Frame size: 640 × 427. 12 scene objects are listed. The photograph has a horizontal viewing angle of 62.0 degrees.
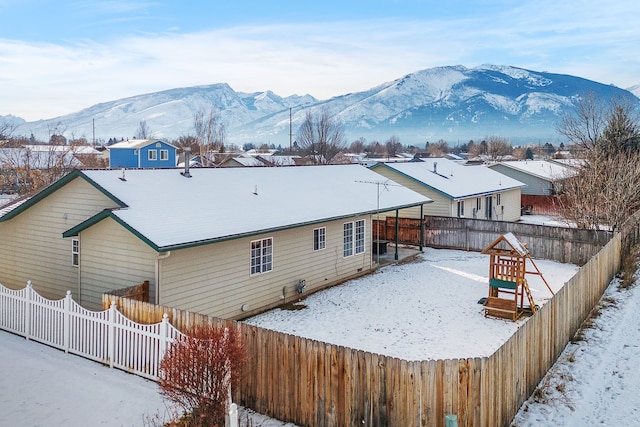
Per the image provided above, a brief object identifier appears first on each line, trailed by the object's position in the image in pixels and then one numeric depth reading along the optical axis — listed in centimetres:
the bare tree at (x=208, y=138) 6770
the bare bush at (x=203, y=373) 773
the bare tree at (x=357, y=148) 14564
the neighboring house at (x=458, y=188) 3110
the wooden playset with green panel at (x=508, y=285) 1590
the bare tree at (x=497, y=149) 10556
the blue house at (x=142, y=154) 6228
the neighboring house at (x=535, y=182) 4484
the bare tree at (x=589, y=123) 3816
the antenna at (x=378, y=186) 2294
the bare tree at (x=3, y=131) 4607
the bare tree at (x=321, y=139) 7544
